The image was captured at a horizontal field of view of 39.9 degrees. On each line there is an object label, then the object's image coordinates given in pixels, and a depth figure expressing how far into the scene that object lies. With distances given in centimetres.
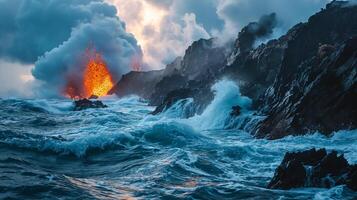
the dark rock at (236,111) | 4764
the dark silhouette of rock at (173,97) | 6694
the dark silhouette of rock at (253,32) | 7662
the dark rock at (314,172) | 1922
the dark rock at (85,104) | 7938
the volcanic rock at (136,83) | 13612
